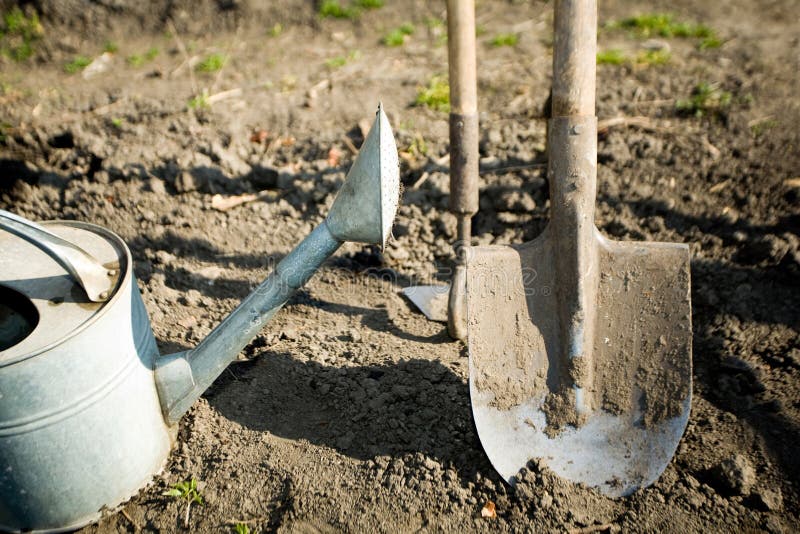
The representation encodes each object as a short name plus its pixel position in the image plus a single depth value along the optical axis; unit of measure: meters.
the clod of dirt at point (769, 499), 1.96
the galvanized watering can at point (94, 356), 1.67
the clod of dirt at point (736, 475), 1.99
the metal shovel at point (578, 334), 2.07
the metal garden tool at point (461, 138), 2.40
